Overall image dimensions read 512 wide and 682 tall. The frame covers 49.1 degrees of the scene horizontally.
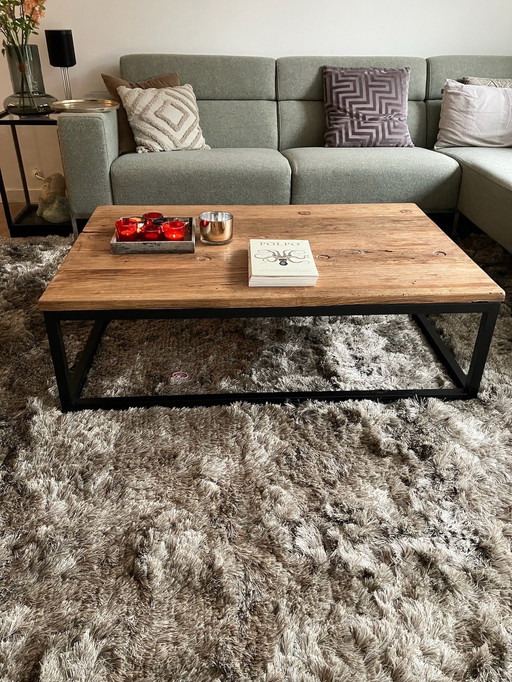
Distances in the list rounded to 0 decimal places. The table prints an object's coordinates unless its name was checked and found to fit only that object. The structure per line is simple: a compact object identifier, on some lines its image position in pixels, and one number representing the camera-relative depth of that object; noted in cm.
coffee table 148
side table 276
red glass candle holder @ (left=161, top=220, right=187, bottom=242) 173
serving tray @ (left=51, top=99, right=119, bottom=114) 268
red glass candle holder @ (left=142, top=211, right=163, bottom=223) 186
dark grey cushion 299
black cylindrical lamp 285
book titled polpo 152
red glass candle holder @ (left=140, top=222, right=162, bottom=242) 172
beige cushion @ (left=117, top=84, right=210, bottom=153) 279
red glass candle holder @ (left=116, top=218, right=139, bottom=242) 172
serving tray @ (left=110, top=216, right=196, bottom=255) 168
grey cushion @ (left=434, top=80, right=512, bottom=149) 296
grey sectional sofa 258
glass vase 279
